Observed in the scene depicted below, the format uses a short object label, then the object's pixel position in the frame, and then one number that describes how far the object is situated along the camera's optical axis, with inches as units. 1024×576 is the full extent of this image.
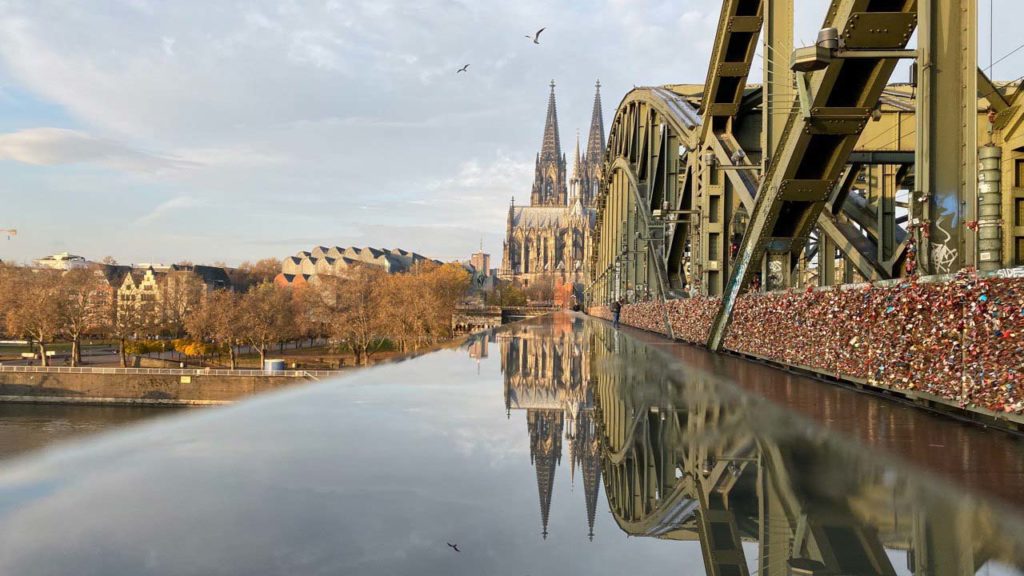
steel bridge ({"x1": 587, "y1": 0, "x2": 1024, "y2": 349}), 274.2
